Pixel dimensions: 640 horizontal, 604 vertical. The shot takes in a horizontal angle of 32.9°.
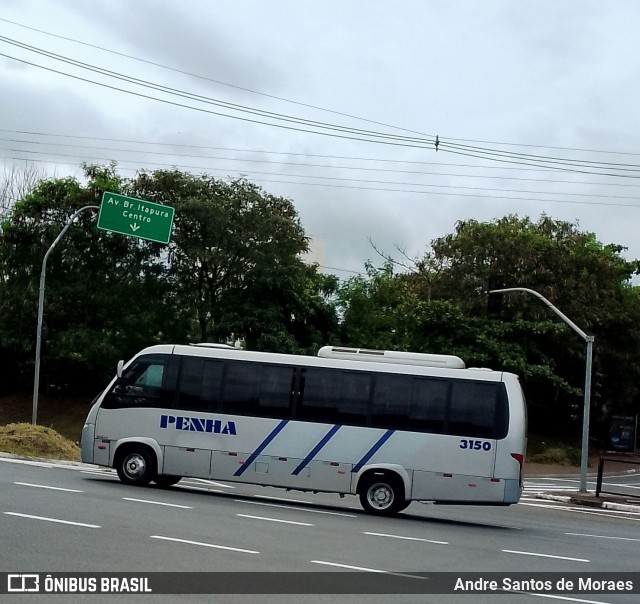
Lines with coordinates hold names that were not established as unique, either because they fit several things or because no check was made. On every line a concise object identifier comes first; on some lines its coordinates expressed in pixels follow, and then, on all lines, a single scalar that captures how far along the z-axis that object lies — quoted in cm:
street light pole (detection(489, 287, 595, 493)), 3378
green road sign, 3638
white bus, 2086
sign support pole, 3585
